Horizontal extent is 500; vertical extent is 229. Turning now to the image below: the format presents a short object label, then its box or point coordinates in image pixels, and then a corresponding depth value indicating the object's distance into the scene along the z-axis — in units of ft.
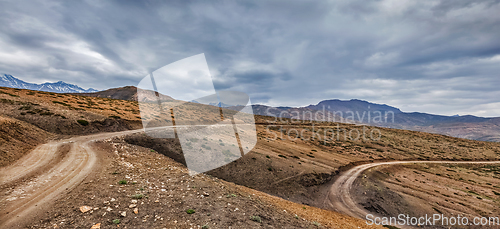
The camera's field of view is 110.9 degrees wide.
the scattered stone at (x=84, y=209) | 31.85
